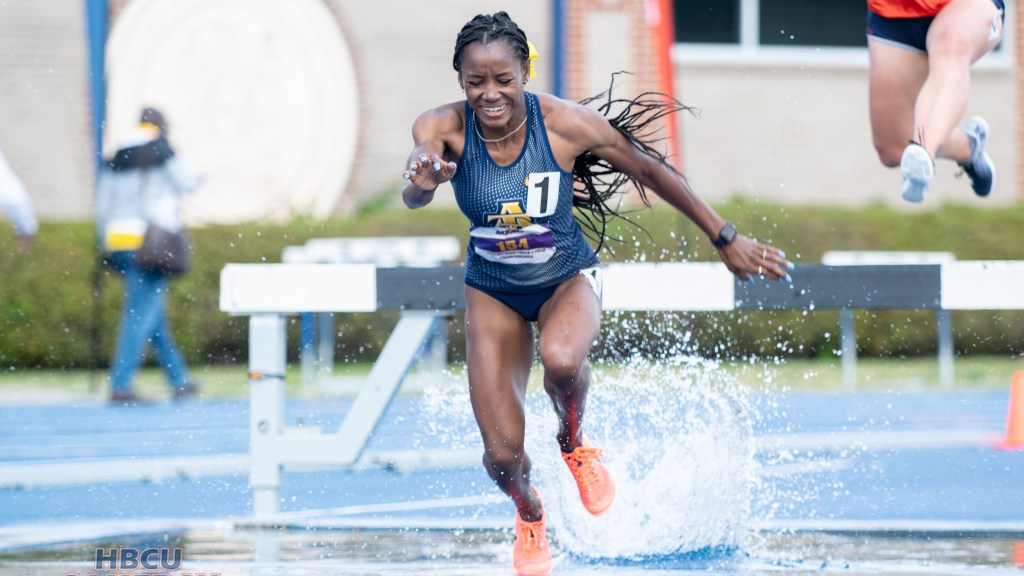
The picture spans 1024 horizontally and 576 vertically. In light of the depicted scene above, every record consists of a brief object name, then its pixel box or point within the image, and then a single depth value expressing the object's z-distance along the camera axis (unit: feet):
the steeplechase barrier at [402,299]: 39.70
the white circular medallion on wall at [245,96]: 107.24
